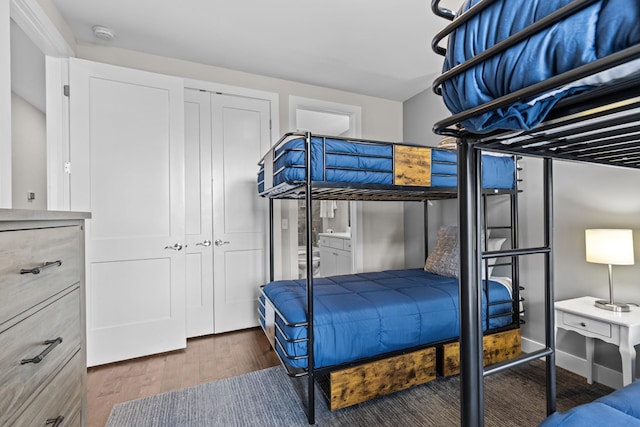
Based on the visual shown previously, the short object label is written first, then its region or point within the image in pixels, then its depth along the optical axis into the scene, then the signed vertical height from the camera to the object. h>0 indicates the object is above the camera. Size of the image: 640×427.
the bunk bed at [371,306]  1.78 -0.59
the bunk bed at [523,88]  0.41 +0.19
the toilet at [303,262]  5.41 -0.86
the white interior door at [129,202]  2.47 +0.12
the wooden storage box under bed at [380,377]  1.78 -0.99
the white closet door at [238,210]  3.15 +0.05
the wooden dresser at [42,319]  0.77 -0.31
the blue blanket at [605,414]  0.55 -0.38
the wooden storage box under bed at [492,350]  2.10 -0.98
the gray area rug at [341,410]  1.73 -1.15
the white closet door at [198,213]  3.03 +0.02
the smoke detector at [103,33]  2.43 +1.47
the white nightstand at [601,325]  1.68 -0.66
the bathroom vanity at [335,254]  4.10 -0.58
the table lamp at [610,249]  1.78 -0.22
